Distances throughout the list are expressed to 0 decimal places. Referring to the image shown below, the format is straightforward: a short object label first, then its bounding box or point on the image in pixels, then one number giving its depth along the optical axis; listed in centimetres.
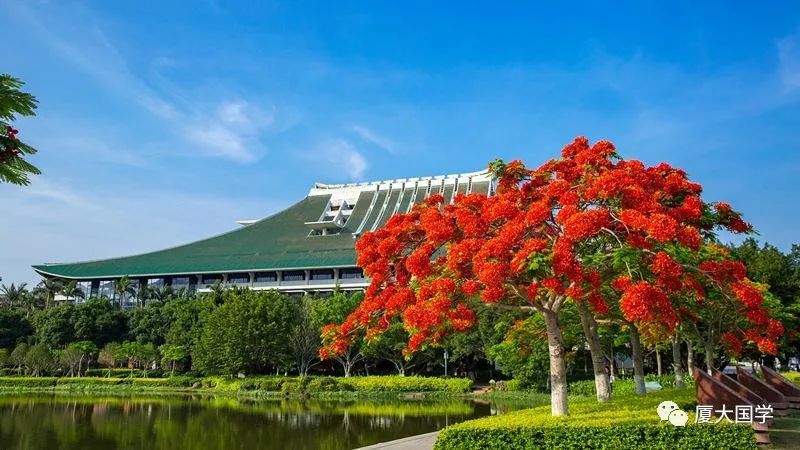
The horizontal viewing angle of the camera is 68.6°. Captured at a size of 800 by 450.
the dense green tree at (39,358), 4500
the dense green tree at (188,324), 4347
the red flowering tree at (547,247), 999
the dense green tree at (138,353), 4494
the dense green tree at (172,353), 4284
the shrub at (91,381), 4194
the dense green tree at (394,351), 3900
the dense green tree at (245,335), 3875
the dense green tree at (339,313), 4097
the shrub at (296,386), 3581
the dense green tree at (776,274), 3077
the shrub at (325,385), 3591
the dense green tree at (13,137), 594
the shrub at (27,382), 4144
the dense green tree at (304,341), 4138
